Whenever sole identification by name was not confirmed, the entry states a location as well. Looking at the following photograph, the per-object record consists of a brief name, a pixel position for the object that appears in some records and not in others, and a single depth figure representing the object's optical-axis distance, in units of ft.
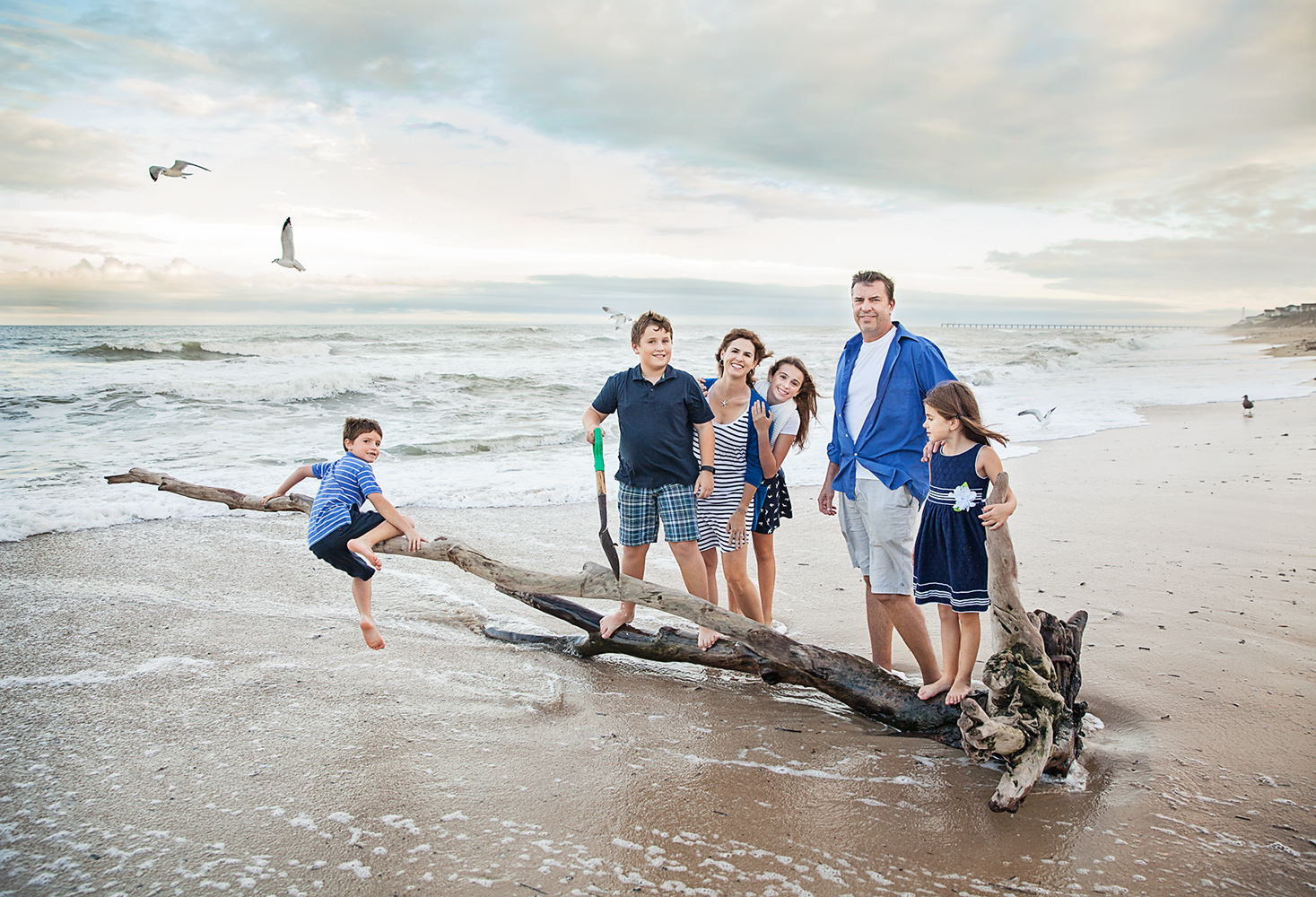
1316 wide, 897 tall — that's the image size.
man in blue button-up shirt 12.06
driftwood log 9.49
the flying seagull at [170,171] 31.60
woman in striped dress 14.26
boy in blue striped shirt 12.28
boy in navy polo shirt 13.29
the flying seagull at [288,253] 29.41
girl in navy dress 10.75
